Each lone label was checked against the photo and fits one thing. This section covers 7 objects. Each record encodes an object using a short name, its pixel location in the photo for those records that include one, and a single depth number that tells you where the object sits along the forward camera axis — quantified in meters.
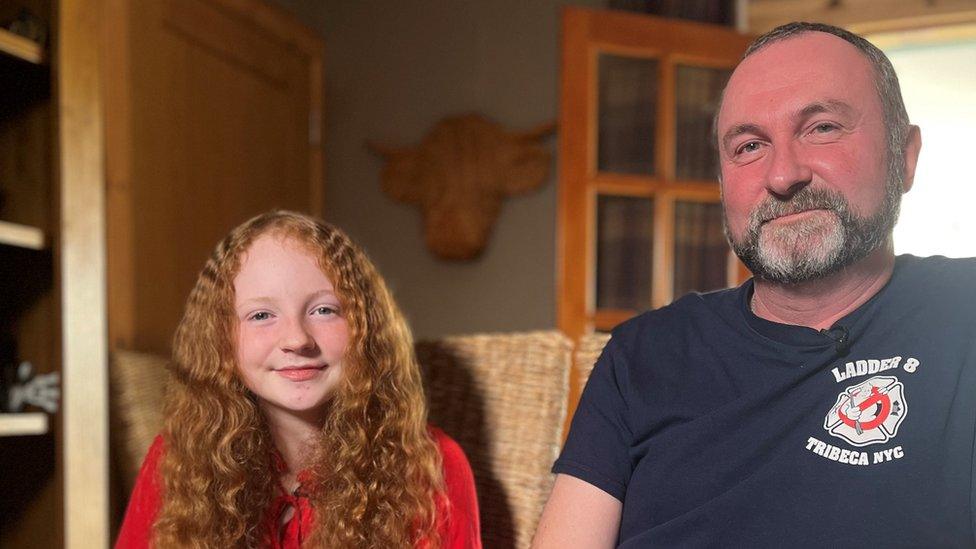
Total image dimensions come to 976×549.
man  1.05
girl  1.33
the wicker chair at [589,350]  1.47
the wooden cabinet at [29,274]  1.76
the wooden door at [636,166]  2.87
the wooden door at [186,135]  2.23
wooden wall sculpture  3.43
